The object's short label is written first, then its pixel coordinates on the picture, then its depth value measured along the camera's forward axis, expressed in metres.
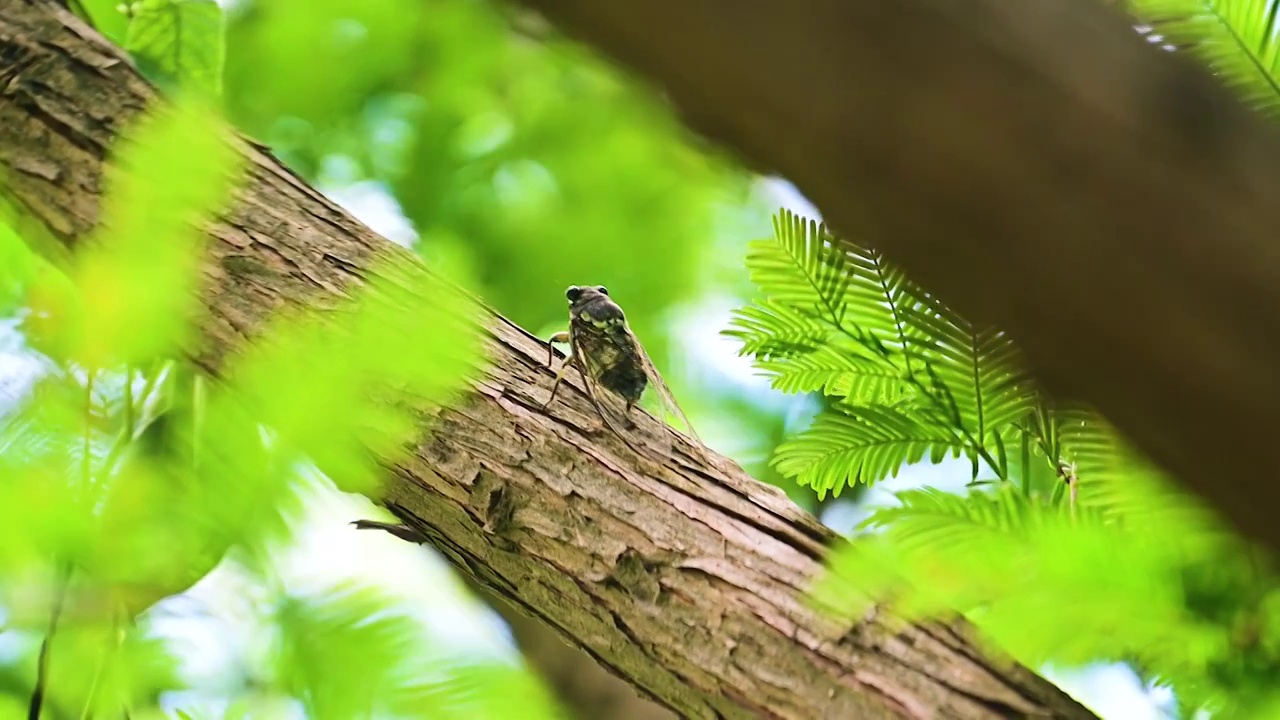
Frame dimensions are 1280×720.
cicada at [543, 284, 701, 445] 3.42
